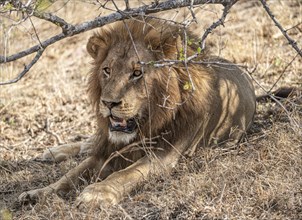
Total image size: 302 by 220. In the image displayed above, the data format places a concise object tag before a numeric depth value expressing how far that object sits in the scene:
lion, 10.07
